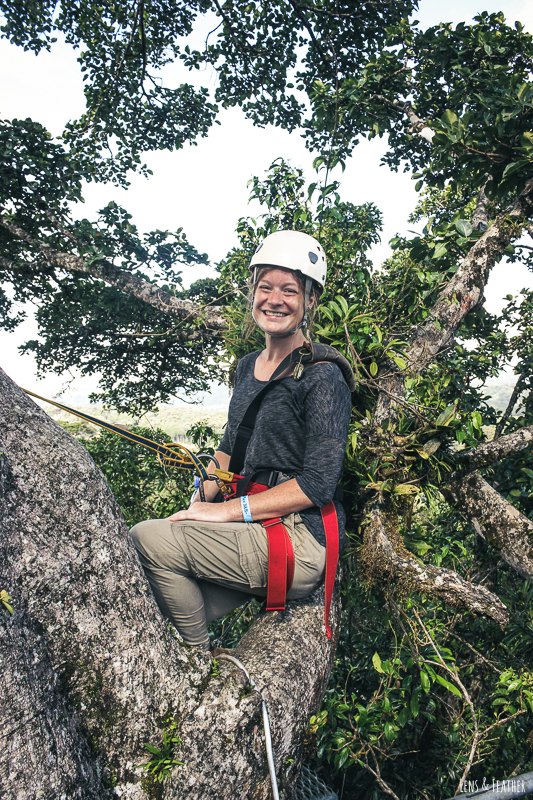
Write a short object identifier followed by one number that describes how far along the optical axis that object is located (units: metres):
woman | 2.03
